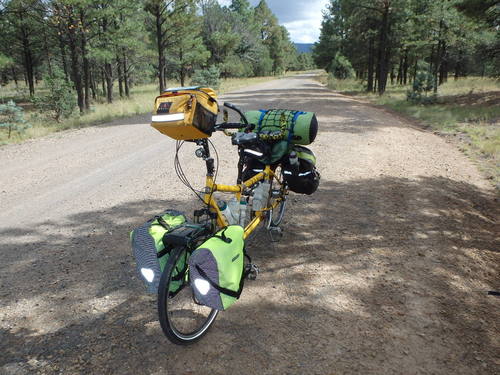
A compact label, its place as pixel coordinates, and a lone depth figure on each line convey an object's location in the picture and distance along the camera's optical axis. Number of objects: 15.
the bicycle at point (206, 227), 2.31
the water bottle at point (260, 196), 3.74
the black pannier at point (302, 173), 3.89
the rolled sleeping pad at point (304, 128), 3.67
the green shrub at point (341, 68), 39.18
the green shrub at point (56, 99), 14.49
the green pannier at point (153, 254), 2.39
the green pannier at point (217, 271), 2.22
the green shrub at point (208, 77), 28.71
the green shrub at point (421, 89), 19.25
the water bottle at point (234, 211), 3.12
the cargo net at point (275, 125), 3.64
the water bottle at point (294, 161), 3.72
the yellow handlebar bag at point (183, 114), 2.40
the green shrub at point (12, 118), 10.35
